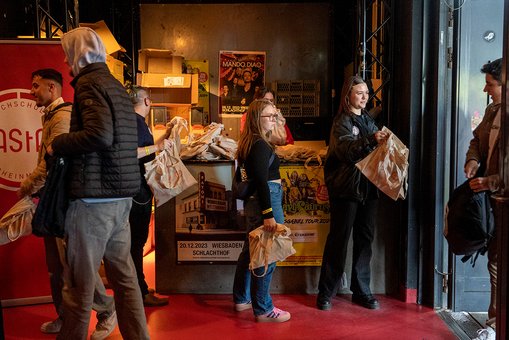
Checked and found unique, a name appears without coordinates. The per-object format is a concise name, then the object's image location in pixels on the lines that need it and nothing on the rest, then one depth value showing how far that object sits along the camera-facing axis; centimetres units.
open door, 338
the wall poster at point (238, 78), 719
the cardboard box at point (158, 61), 632
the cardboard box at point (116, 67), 557
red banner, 354
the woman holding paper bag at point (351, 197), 339
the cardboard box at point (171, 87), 618
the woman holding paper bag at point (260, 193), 311
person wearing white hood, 229
